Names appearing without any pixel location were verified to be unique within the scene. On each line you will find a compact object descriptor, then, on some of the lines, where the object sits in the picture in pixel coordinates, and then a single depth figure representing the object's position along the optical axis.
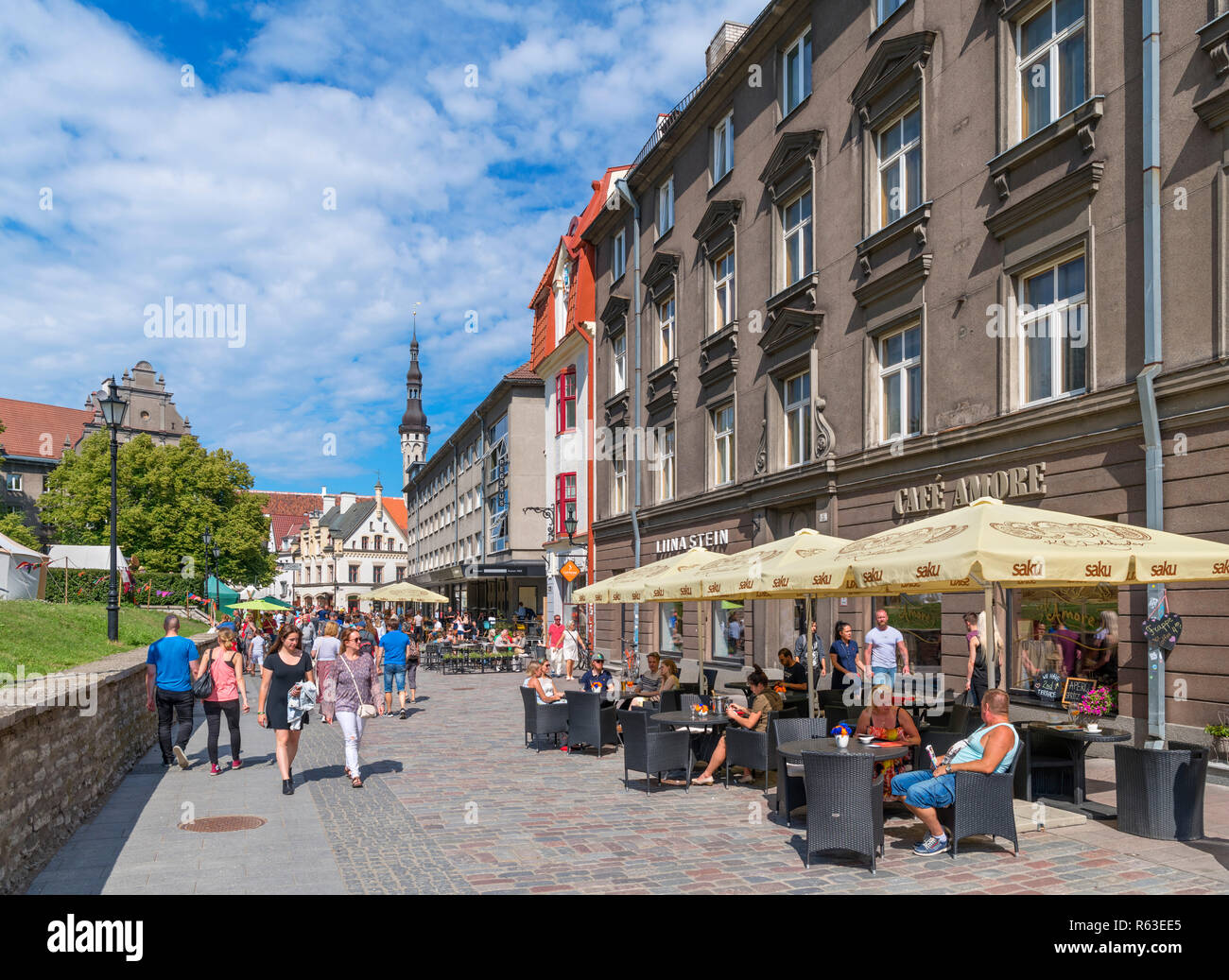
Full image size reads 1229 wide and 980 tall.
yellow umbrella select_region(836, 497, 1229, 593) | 7.66
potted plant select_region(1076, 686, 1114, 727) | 10.64
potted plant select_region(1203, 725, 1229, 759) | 10.25
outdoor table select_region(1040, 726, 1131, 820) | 8.79
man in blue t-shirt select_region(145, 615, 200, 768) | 12.53
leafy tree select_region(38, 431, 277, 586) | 54.00
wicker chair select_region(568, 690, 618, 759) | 13.01
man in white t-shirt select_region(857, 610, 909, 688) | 14.88
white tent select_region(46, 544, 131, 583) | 34.34
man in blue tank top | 7.54
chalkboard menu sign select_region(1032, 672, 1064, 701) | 13.02
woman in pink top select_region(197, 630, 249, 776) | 12.58
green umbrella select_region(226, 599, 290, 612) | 38.06
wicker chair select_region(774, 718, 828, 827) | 8.79
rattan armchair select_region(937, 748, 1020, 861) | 7.37
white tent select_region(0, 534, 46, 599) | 24.31
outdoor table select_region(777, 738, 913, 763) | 8.03
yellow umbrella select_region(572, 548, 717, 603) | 13.09
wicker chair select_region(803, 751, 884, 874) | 7.14
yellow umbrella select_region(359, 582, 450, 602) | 33.47
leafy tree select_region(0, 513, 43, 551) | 58.39
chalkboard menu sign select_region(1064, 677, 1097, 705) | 12.16
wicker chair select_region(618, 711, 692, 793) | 10.56
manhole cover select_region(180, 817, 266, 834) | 8.86
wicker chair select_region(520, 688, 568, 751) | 13.73
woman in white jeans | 11.06
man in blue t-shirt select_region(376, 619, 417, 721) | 19.03
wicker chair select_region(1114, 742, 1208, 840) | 7.86
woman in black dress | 10.95
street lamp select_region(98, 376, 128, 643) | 17.67
